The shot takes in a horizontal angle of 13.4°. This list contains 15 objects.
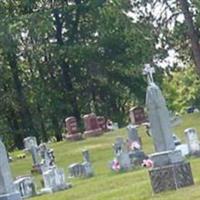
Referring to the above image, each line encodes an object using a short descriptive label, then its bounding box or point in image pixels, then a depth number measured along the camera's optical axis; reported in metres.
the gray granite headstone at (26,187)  18.36
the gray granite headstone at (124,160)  19.52
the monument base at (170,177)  13.57
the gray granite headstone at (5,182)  12.54
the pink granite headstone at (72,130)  34.34
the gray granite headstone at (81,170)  20.06
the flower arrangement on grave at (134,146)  21.00
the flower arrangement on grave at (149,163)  14.70
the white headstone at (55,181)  18.19
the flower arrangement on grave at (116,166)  19.47
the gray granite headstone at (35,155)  26.10
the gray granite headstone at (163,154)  13.60
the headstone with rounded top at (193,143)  19.95
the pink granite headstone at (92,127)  34.61
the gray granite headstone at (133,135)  24.27
